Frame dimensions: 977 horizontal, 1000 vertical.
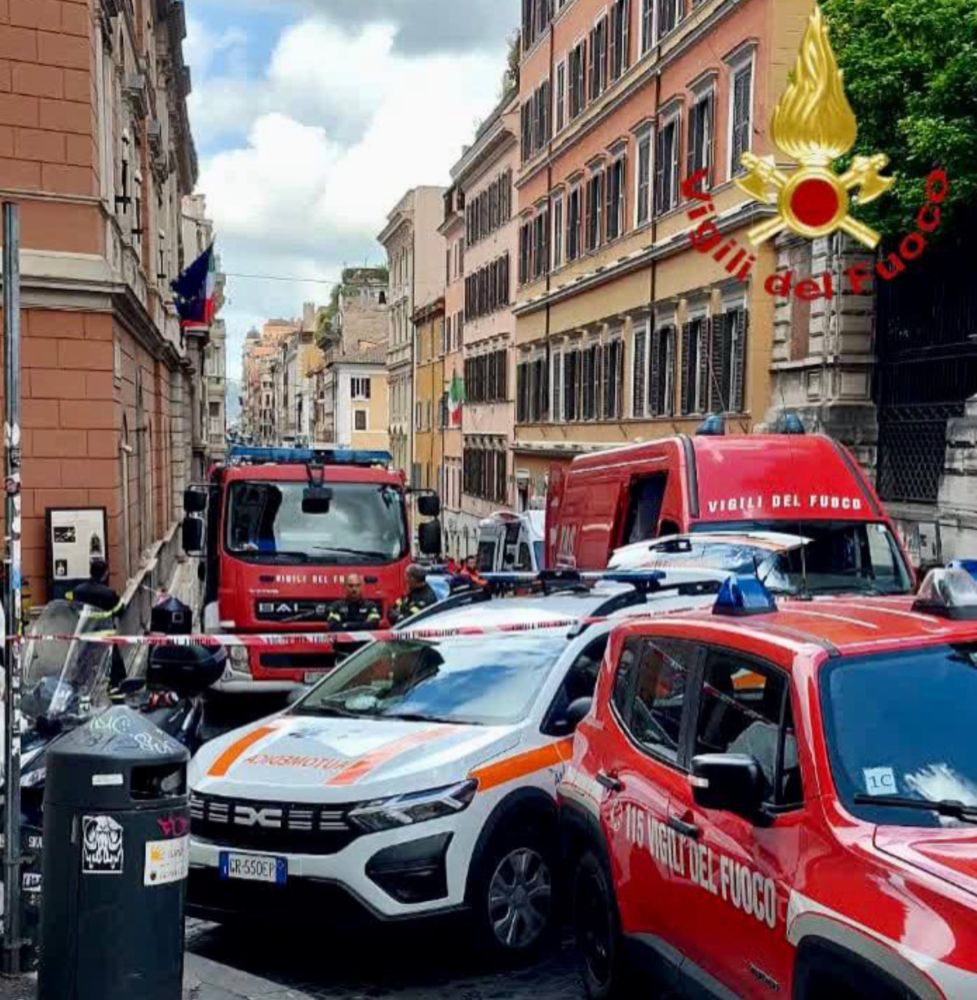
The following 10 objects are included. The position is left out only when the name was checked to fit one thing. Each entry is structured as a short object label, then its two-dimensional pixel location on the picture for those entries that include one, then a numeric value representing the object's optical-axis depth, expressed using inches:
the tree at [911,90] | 659.4
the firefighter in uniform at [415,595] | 523.8
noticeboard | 636.7
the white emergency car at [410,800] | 239.5
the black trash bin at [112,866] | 181.8
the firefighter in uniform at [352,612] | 546.9
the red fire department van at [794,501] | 441.4
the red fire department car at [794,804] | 142.3
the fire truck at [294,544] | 562.3
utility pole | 207.9
